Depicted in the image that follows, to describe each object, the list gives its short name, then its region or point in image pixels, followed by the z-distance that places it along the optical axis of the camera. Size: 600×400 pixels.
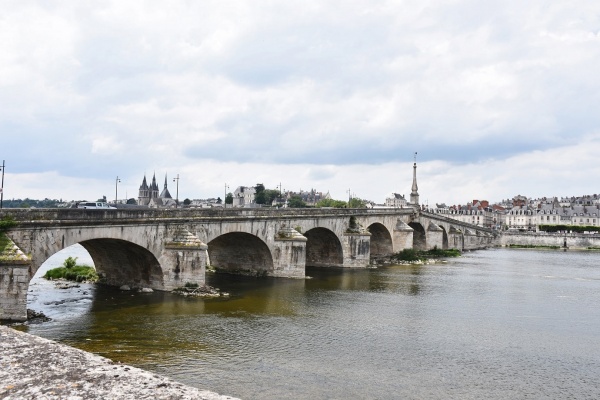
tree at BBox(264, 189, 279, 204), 143.25
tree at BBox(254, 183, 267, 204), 143.84
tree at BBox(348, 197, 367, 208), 136.12
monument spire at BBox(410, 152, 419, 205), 67.75
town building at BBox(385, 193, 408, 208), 169.38
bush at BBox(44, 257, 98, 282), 31.44
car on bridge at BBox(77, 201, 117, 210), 33.62
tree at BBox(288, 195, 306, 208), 136.12
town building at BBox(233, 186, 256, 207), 162.25
